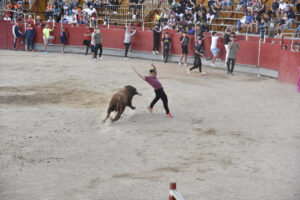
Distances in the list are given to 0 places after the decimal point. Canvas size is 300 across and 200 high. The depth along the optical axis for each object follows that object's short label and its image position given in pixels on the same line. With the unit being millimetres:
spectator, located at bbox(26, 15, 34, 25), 26778
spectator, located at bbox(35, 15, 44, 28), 26828
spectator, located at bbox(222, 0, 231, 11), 24781
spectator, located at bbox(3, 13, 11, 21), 28027
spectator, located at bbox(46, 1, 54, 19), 30156
